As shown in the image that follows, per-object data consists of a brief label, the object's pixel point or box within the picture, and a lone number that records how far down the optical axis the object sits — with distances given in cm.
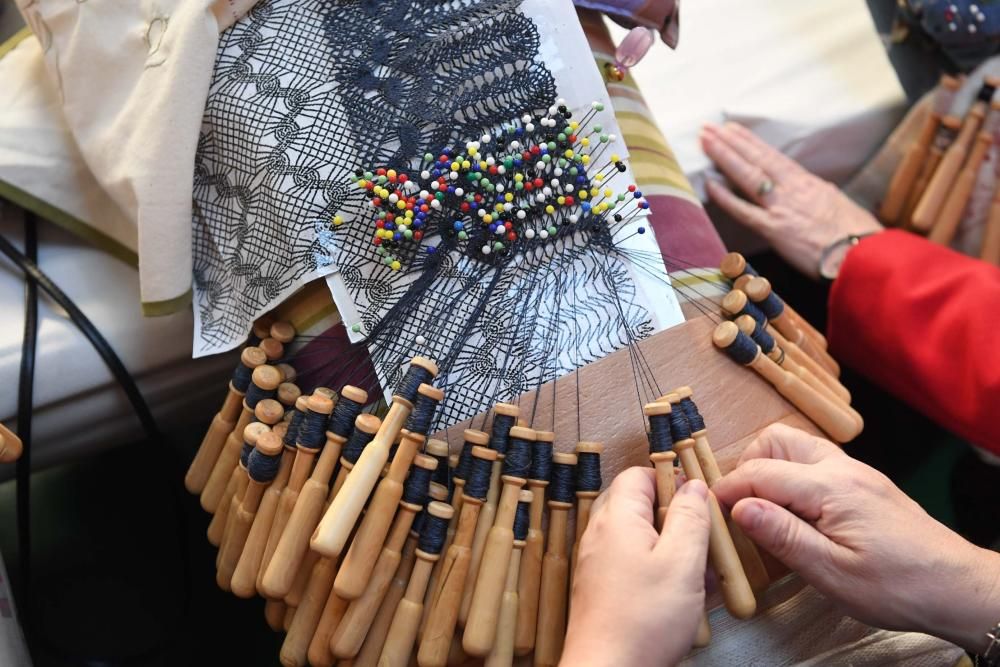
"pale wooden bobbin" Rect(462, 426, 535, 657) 71
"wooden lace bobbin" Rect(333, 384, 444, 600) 71
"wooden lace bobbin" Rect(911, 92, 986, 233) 136
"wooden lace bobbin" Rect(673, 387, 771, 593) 76
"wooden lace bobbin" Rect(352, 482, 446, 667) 75
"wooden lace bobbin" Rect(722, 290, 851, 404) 85
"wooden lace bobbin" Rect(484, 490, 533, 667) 72
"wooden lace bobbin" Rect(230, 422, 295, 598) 79
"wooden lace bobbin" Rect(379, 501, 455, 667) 73
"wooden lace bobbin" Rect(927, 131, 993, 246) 135
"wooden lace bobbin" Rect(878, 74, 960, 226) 140
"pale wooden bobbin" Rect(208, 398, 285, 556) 81
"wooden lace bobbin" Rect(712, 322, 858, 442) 82
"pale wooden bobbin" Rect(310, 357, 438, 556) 69
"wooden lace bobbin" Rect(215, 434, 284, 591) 77
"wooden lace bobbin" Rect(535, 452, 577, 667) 74
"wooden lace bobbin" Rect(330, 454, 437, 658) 73
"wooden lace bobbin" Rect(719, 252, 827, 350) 88
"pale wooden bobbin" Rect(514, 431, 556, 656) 74
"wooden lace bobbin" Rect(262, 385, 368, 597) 73
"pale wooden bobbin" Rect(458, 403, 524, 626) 75
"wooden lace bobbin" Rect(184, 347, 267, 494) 86
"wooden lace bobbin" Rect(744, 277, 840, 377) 87
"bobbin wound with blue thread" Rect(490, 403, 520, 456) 75
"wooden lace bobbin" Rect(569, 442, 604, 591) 75
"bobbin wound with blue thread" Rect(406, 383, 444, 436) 72
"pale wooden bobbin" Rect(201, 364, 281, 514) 81
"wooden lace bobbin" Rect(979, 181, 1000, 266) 132
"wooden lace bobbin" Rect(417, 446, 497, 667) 72
